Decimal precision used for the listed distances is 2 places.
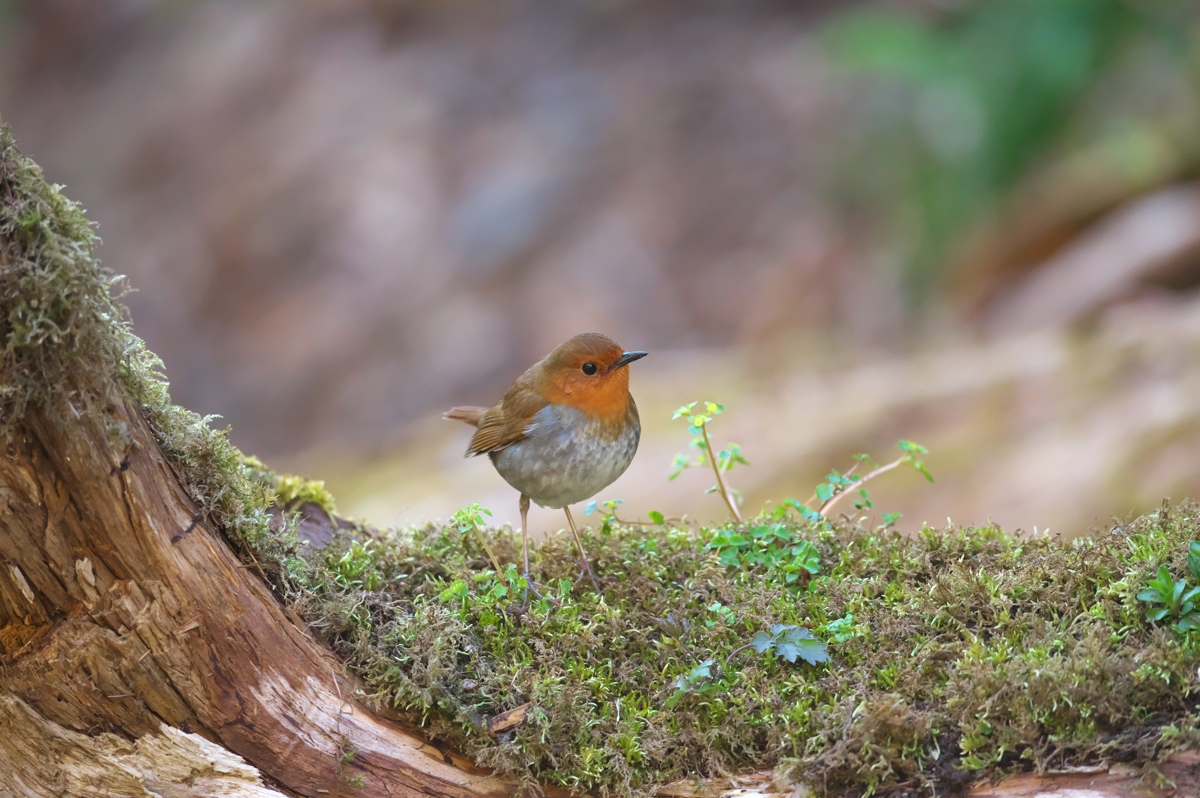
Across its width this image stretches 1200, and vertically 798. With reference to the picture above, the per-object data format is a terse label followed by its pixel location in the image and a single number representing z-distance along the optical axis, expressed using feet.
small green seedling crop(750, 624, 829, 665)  18.76
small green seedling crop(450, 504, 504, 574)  21.62
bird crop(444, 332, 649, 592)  23.57
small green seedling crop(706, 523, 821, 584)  22.16
